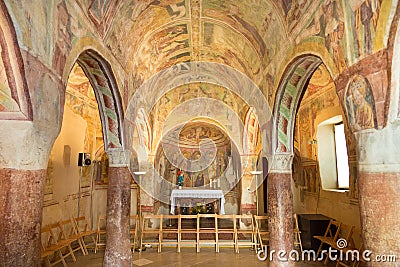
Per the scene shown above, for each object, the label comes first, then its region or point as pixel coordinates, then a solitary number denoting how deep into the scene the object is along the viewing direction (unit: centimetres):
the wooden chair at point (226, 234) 943
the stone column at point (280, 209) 696
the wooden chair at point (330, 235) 751
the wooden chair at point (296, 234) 895
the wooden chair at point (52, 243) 707
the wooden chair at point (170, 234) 949
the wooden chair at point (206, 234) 921
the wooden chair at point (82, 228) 899
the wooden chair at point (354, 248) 696
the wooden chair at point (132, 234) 932
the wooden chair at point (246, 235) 944
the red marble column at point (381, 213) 343
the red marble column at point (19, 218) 315
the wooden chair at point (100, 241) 918
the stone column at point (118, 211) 695
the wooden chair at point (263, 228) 922
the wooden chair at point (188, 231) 951
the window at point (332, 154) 958
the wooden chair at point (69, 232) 827
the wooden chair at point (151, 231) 939
